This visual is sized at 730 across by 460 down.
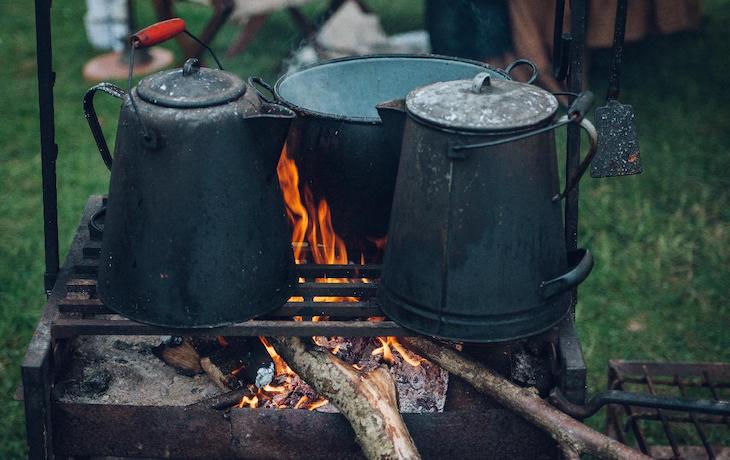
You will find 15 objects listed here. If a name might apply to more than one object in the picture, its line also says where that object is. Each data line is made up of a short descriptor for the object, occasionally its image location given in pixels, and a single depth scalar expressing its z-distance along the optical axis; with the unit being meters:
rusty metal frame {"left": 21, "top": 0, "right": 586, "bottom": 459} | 1.99
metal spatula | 2.06
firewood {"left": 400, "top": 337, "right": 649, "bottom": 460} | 1.92
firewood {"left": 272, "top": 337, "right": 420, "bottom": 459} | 1.93
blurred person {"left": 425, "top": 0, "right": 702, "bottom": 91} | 5.03
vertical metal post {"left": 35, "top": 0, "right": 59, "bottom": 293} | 2.12
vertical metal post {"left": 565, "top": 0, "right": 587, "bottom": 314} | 2.09
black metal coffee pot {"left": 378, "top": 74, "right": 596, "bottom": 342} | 1.79
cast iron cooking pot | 2.10
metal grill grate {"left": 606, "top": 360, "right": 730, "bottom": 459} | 2.61
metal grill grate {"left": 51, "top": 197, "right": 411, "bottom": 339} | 2.00
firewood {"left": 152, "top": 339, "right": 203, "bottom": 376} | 2.26
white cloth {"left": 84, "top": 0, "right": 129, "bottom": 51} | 6.00
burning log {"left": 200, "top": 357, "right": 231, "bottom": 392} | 2.16
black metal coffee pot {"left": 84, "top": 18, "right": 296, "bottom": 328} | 1.84
